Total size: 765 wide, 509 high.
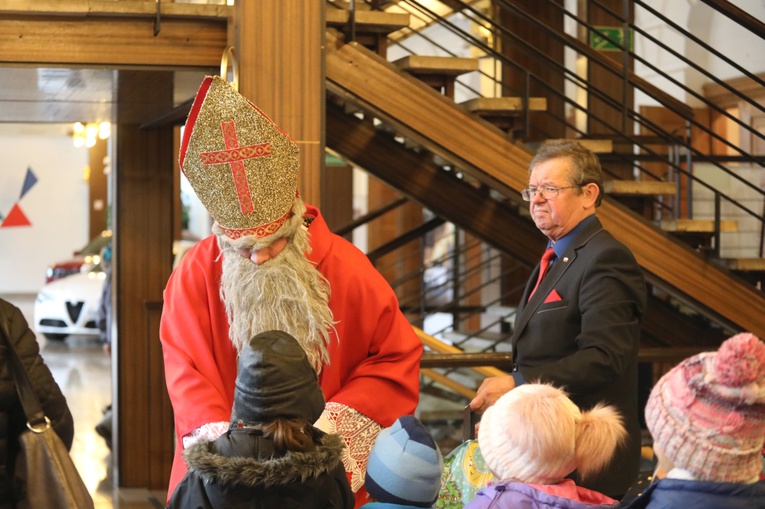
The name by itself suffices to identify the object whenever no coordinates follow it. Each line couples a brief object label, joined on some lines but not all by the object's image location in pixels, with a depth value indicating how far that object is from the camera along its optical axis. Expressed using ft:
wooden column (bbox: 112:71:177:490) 18.35
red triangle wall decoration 40.27
